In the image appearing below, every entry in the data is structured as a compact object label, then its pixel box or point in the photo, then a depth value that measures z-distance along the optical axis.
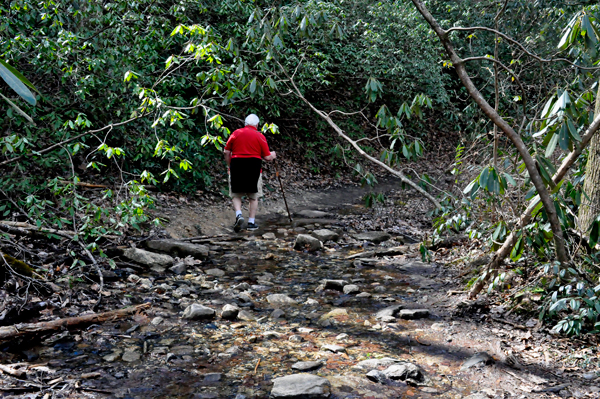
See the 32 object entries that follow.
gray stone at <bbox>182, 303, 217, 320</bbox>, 4.72
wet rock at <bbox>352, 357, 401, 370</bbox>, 3.78
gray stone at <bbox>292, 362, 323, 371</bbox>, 3.76
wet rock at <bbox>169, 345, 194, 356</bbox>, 3.98
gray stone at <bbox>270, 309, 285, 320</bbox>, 4.87
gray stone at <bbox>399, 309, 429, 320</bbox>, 4.84
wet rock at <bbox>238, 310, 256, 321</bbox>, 4.80
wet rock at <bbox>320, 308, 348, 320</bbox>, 4.89
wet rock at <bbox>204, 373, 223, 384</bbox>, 3.54
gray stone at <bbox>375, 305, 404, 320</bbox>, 4.90
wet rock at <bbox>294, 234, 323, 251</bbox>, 7.70
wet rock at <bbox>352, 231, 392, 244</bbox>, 8.41
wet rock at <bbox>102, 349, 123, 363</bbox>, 3.78
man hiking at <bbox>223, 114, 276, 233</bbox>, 8.27
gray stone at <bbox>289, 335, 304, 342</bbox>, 4.31
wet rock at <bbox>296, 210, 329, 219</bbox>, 10.54
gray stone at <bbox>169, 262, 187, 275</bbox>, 6.17
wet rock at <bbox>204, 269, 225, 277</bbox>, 6.23
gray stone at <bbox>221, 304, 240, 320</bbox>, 4.77
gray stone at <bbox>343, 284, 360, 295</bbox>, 5.67
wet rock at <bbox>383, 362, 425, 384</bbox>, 3.58
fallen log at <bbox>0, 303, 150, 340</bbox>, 3.82
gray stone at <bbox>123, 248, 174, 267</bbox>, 6.18
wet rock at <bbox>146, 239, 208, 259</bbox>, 6.83
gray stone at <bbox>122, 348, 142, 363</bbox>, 3.80
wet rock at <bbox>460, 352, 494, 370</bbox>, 3.78
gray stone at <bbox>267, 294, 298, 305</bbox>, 5.31
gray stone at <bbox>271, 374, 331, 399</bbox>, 3.32
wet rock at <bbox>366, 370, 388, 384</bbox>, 3.57
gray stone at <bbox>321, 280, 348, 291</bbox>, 5.80
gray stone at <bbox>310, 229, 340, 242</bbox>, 8.36
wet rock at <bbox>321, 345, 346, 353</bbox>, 4.09
